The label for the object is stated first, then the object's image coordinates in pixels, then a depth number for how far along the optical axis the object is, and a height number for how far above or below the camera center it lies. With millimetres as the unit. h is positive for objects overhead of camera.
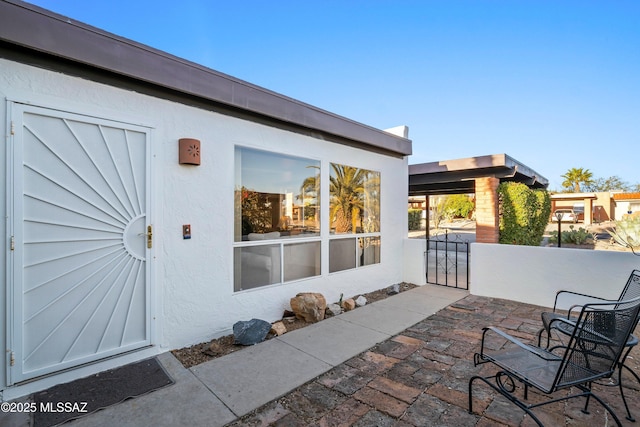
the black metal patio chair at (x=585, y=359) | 1906 -1075
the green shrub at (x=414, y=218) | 22203 -532
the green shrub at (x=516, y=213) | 7504 -29
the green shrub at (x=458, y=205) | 27203 +679
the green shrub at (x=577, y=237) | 10398 -943
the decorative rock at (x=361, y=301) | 5062 -1639
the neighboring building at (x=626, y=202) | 23297 +838
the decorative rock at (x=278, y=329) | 3816 -1616
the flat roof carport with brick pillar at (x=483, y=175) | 7171 +1085
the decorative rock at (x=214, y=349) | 3281 -1660
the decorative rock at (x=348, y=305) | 4839 -1619
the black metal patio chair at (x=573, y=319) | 2750 -1132
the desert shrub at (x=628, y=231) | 7156 -516
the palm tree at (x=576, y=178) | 33219 +4069
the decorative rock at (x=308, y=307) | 4211 -1443
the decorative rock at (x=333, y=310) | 4617 -1635
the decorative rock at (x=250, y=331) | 3488 -1522
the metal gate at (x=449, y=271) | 6539 -1650
